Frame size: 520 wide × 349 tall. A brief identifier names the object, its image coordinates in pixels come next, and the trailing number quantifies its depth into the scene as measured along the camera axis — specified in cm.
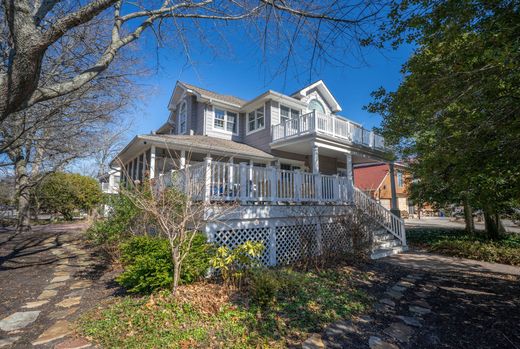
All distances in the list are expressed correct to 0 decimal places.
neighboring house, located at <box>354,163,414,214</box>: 3219
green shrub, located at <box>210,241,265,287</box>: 475
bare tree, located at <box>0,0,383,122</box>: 248
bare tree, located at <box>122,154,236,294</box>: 431
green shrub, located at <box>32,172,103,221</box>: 1777
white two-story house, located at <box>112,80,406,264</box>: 728
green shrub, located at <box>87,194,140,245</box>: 690
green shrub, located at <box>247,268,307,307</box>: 420
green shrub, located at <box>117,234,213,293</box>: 436
